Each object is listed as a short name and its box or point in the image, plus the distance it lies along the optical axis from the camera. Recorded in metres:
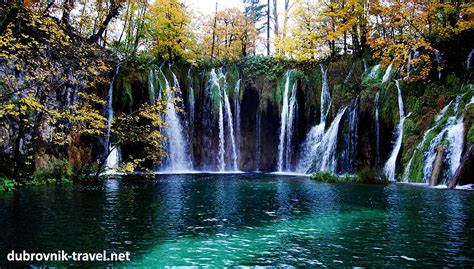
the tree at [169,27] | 27.36
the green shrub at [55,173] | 15.11
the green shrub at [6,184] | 12.46
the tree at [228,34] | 32.22
